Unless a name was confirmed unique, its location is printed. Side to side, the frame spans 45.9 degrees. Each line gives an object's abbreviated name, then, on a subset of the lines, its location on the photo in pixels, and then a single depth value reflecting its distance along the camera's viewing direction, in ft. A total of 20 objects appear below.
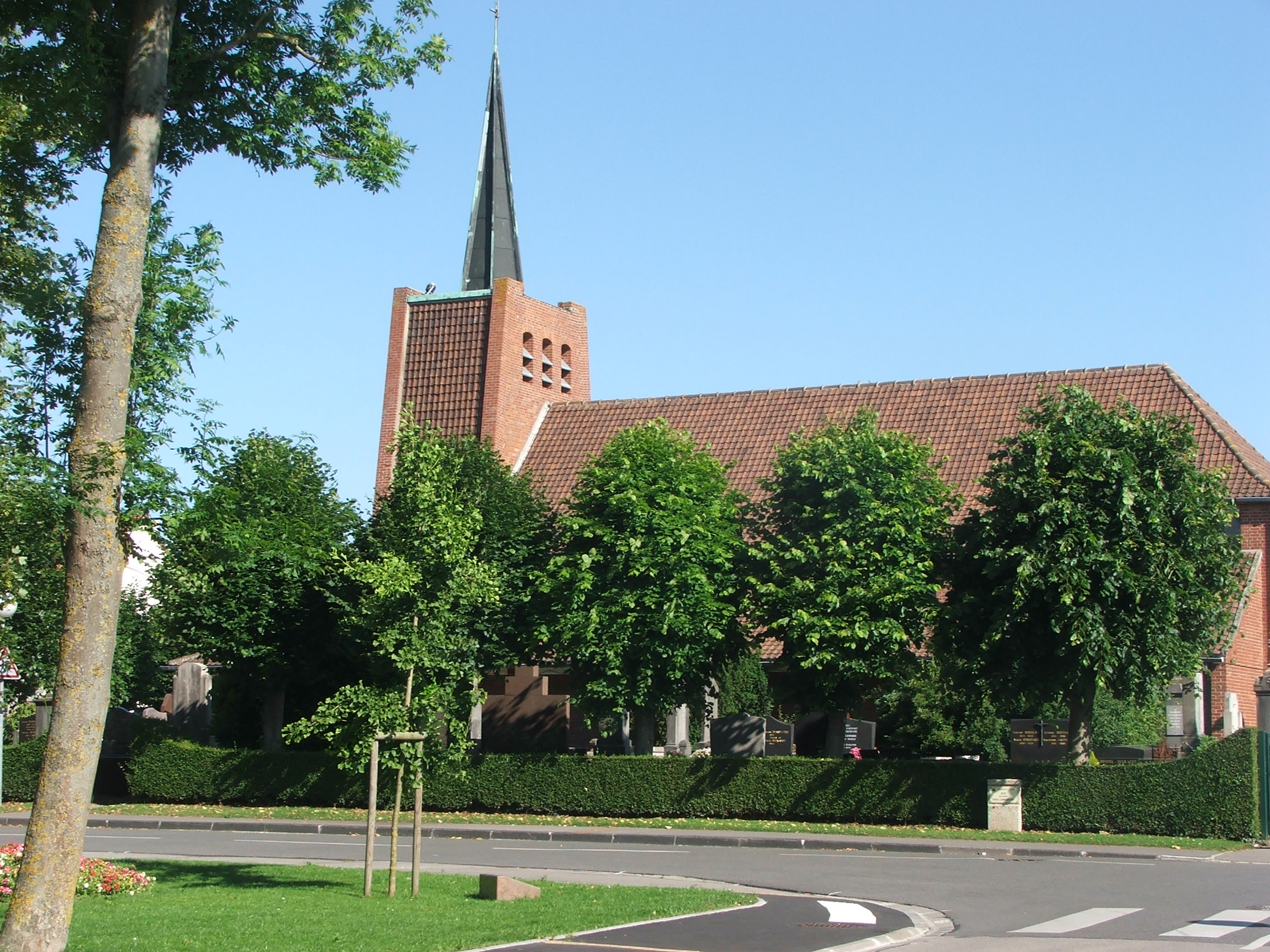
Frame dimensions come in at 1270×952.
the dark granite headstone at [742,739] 110.22
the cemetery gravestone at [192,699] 129.70
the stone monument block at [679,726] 131.85
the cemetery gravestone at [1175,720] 119.65
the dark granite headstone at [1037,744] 97.76
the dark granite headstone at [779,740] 110.73
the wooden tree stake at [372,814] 50.80
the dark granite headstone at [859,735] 115.65
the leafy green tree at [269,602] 110.73
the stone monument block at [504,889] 50.11
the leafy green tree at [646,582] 99.19
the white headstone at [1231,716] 119.65
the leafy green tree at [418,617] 53.78
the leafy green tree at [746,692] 129.08
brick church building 140.77
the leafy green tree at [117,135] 37.78
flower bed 50.42
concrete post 85.15
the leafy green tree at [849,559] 94.48
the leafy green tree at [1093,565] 84.28
